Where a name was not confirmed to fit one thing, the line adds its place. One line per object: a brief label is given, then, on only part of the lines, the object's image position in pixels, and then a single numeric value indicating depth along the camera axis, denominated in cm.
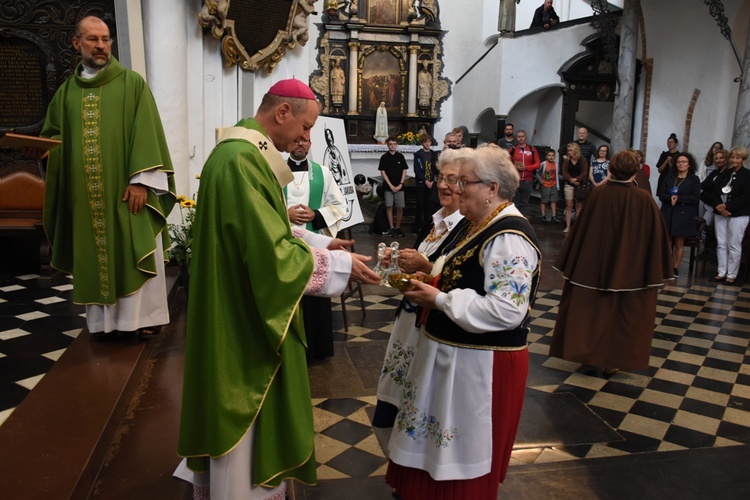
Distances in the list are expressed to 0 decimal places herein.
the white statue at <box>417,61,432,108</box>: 1844
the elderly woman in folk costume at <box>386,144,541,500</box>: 226
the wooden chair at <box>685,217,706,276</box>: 855
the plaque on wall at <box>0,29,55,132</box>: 680
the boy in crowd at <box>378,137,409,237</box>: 1121
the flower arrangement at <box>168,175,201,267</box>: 510
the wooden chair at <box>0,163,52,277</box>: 695
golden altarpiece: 1791
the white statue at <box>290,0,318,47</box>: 679
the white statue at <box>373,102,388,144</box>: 1783
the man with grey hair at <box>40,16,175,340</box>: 389
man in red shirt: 1195
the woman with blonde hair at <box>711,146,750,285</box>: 804
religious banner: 584
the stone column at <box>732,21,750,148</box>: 899
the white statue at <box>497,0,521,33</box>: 1634
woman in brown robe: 457
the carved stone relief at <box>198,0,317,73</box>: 626
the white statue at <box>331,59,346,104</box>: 1794
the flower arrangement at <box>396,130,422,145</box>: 1673
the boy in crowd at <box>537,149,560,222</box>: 1260
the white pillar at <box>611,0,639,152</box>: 1238
